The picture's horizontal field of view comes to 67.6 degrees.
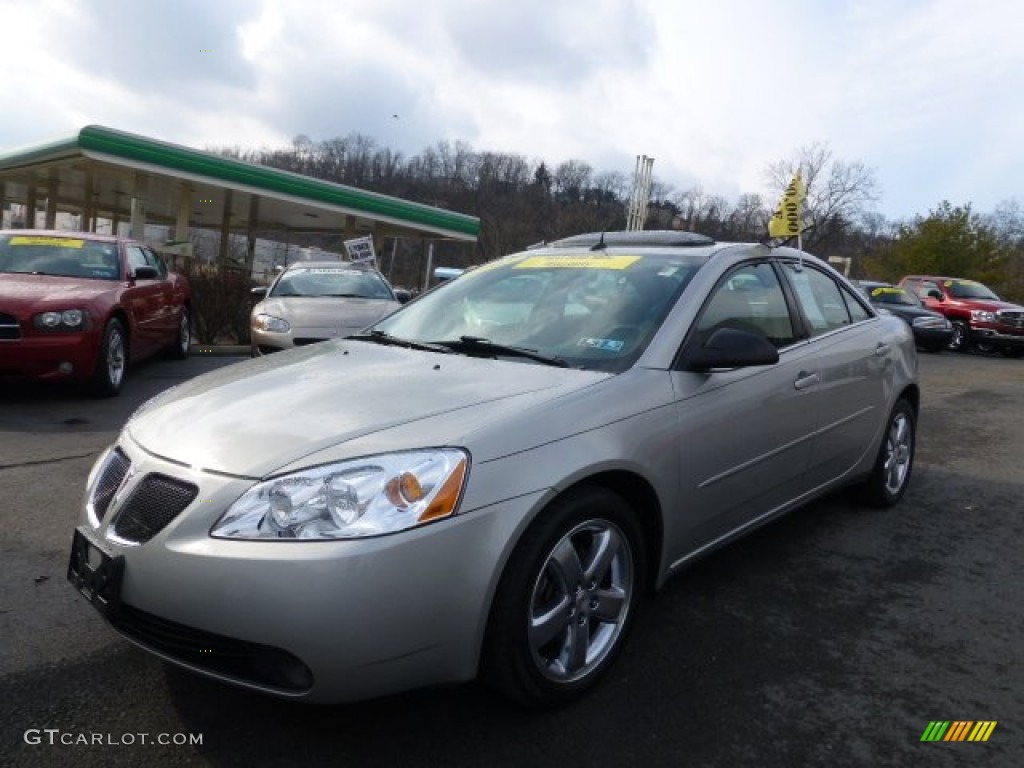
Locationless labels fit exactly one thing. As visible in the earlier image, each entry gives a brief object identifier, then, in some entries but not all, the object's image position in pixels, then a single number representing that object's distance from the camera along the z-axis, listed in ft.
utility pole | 76.23
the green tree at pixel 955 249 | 105.40
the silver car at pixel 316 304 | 26.05
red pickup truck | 58.90
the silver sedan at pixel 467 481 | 6.47
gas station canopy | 60.75
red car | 20.27
